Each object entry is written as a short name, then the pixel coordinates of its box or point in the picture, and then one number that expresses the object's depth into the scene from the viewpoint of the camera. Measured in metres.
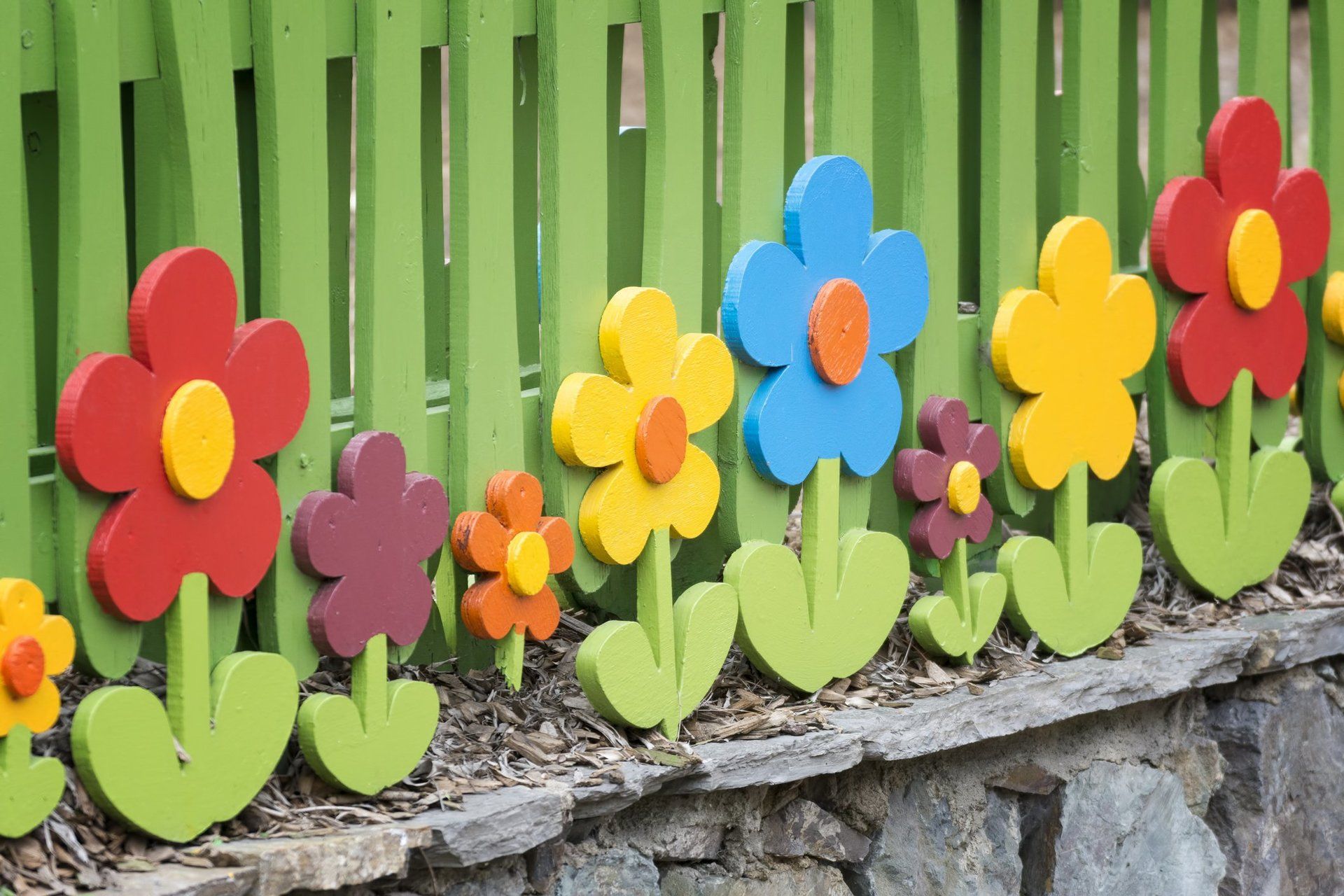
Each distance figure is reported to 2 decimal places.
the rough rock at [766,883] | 4.93
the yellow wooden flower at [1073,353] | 5.78
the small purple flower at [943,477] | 5.54
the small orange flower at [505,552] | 4.52
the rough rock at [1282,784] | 6.55
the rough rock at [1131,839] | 6.05
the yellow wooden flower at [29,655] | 3.59
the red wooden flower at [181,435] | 3.71
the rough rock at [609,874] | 4.63
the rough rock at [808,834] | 5.18
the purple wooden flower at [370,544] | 4.20
